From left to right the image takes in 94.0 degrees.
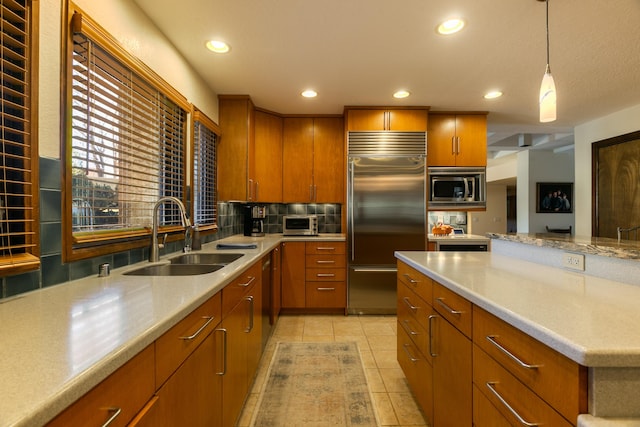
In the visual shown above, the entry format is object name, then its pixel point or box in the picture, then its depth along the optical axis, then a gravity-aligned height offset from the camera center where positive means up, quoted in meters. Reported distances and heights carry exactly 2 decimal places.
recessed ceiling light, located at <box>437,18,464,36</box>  1.89 +1.22
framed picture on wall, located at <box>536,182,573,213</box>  6.30 +0.35
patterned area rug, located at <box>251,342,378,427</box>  1.70 -1.16
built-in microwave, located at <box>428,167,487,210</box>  3.55 +0.32
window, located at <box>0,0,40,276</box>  0.97 +0.24
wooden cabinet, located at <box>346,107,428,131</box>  3.41 +1.09
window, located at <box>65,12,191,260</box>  1.29 +0.37
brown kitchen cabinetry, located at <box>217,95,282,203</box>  3.14 +0.70
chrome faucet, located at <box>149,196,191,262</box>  1.75 -0.12
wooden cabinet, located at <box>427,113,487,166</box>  3.60 +0.90
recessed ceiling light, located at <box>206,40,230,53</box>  2.14 +1.24
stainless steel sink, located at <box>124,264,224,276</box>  1.66 -0.32
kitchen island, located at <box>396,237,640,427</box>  0.62 -0.28
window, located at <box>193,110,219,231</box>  2.58 +0.40
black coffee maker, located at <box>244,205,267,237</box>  3.60 -0.07
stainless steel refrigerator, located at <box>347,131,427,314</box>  3.34 +0.07
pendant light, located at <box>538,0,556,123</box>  1.49 +0.59
